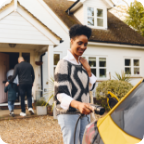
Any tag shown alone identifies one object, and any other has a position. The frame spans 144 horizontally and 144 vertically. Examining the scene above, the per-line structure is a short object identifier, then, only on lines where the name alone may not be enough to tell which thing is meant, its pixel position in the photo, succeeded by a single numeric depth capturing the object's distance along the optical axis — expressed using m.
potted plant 6.62
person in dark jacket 6.04
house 6.01
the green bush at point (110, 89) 6.81
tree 13.37
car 1.28
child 6.21
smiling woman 1.71
